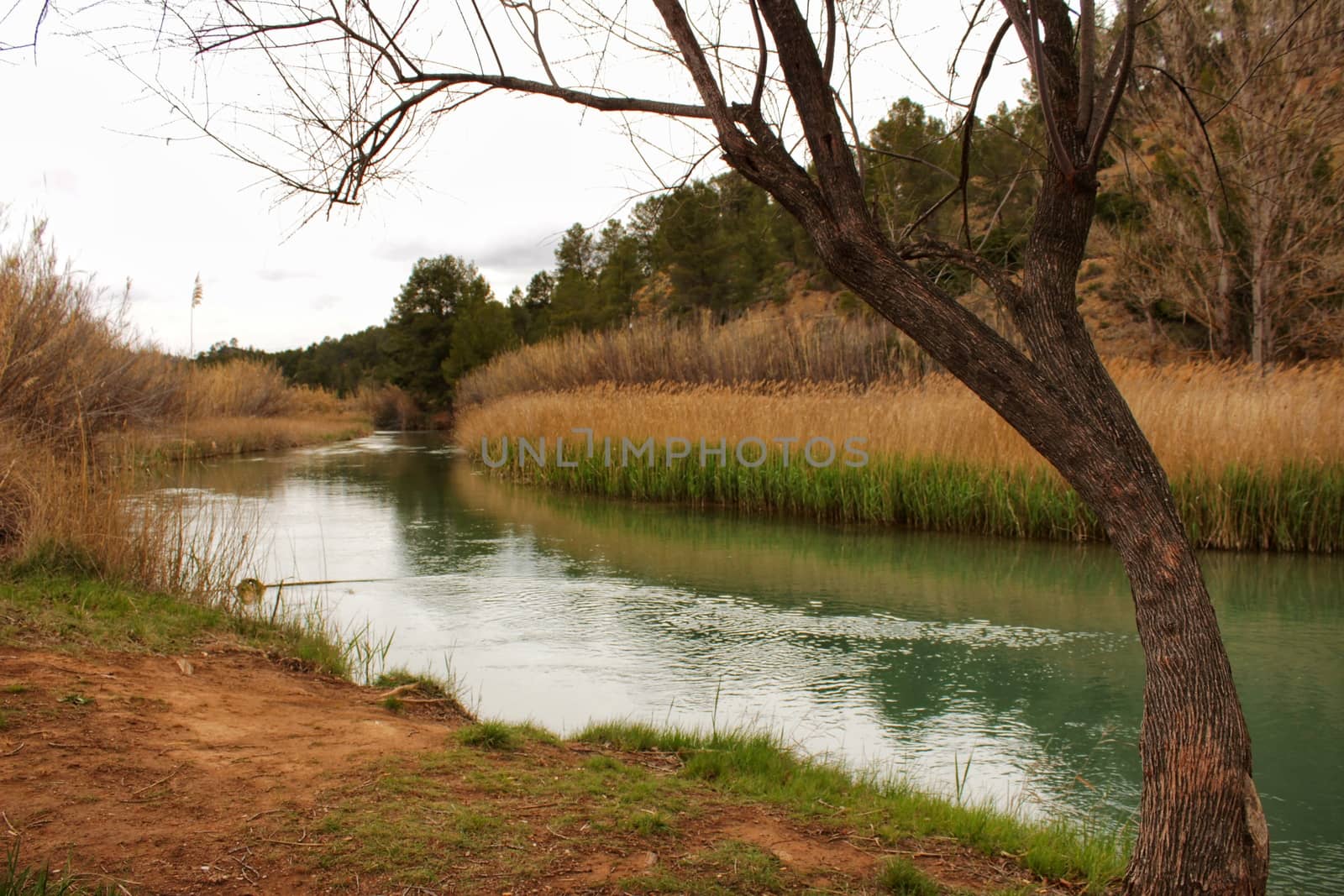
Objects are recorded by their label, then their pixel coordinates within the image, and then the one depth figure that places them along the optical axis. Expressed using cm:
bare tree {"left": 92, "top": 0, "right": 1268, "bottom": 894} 264
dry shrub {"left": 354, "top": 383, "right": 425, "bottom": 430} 5125
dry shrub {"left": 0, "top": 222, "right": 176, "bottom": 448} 861
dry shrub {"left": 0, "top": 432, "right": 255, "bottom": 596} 656
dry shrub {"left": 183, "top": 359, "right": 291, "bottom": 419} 2798
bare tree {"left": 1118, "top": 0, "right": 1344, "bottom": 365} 1420
